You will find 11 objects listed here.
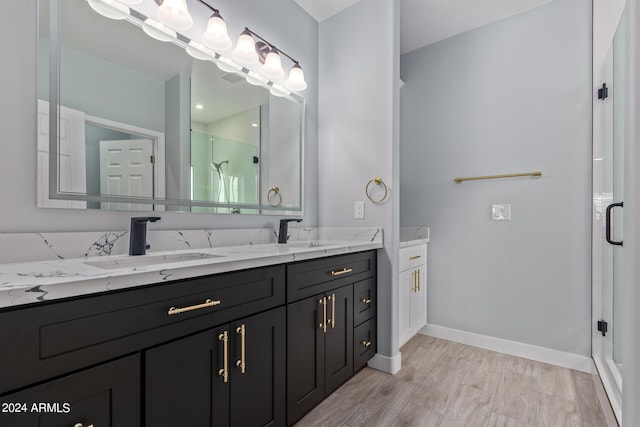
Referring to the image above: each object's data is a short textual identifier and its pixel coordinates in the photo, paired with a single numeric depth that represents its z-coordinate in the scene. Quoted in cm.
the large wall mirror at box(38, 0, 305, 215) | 111
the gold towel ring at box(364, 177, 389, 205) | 201
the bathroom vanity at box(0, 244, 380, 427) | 66
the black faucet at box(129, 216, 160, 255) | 121
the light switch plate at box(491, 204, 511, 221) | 231
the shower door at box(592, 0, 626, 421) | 159
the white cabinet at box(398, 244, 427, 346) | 219
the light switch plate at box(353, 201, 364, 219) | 212
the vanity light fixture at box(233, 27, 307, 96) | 174
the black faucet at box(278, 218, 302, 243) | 192
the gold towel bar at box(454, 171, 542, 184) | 220
